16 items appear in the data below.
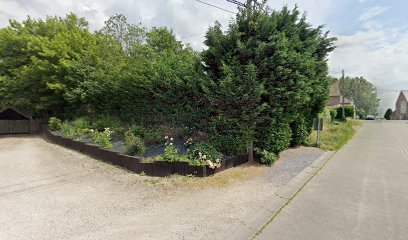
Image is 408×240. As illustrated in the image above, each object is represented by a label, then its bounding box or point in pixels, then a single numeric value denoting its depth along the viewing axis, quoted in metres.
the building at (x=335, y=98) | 43.56
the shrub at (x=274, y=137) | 6.57
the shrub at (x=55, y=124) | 13.44
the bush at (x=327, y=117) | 19.55
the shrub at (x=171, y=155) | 5.96
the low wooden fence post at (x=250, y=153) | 6.96
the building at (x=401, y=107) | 50.66
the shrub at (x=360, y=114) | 53.08
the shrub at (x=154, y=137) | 7.84
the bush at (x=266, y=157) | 6.63
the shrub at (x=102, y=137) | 8.26
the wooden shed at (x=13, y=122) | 16.58
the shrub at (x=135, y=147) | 6.96
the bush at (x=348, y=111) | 33.96
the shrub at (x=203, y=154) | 5.79
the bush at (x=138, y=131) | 8.49
